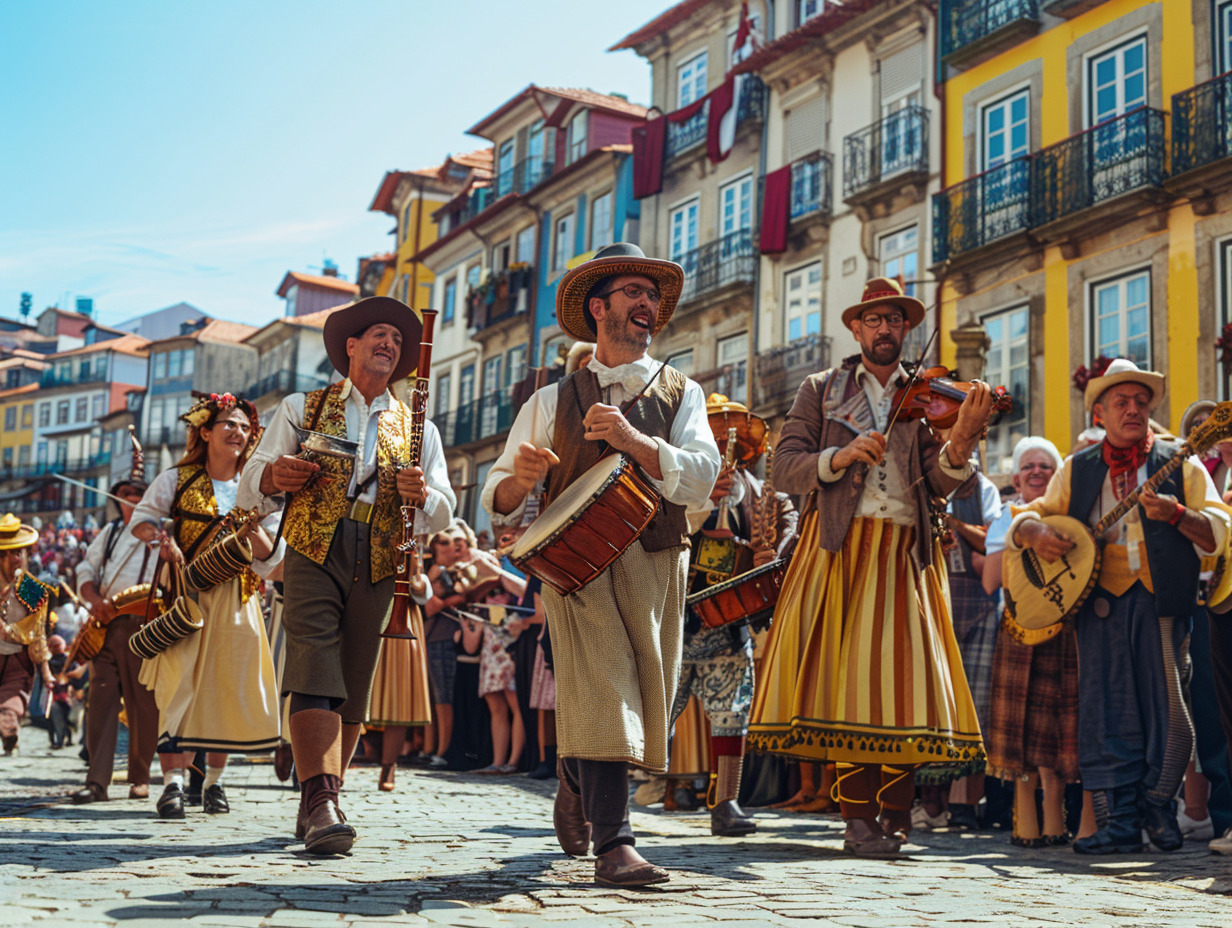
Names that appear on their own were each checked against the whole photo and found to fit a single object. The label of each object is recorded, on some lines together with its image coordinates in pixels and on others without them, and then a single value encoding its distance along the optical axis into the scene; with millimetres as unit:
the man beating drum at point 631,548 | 5316
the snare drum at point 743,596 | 7695
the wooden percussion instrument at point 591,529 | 5238
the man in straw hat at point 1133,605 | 7273
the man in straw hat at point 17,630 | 11203
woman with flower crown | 8047
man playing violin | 6570
